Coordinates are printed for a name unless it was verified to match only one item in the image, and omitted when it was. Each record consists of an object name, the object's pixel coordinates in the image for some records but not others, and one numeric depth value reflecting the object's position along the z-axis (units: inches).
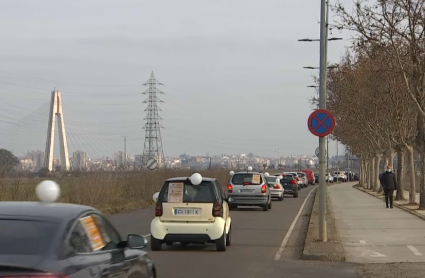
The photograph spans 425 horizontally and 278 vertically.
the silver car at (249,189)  1194.6
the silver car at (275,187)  1596.9
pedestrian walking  1173.4
